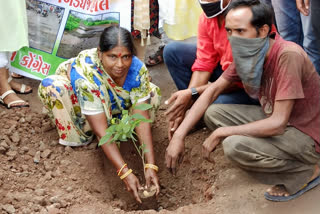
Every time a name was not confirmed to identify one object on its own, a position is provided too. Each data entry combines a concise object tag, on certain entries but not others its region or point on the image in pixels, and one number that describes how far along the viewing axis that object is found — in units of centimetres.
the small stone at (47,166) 316
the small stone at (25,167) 313
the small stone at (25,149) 331
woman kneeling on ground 293
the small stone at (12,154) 322
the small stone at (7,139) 334
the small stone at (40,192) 284
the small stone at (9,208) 268
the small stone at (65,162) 319
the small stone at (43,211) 267
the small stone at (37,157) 324
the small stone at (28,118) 366
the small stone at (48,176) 305
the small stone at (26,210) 267
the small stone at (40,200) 277
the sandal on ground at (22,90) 419
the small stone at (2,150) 323
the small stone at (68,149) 334
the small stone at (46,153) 328
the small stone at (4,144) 327
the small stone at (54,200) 280
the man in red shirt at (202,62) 303
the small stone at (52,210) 268
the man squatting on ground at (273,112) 249
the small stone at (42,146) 337
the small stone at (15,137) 339
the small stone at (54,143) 343
